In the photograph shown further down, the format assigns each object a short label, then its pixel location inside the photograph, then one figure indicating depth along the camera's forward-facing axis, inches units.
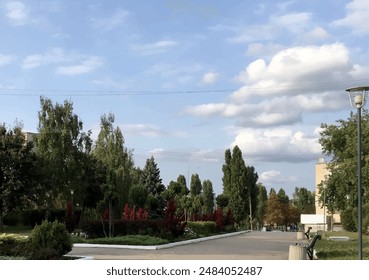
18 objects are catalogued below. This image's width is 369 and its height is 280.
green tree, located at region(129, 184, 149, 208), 1236.5
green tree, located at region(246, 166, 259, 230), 2146.9
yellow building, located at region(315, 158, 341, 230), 3302.2
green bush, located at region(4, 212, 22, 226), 1624.0
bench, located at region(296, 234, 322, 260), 580.8
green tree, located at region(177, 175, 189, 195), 2428.6
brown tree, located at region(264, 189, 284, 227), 2829.7
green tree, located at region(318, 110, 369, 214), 1231.5
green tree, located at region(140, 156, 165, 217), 1845.5
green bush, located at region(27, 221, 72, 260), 552.4
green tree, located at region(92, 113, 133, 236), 1625.7
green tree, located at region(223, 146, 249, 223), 2107.5
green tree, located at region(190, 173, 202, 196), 2726.4
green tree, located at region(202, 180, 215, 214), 2476.5
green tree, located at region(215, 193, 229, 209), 2118.6
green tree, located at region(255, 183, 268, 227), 2652.6
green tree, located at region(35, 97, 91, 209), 1545.3
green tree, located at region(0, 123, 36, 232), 1222.3
